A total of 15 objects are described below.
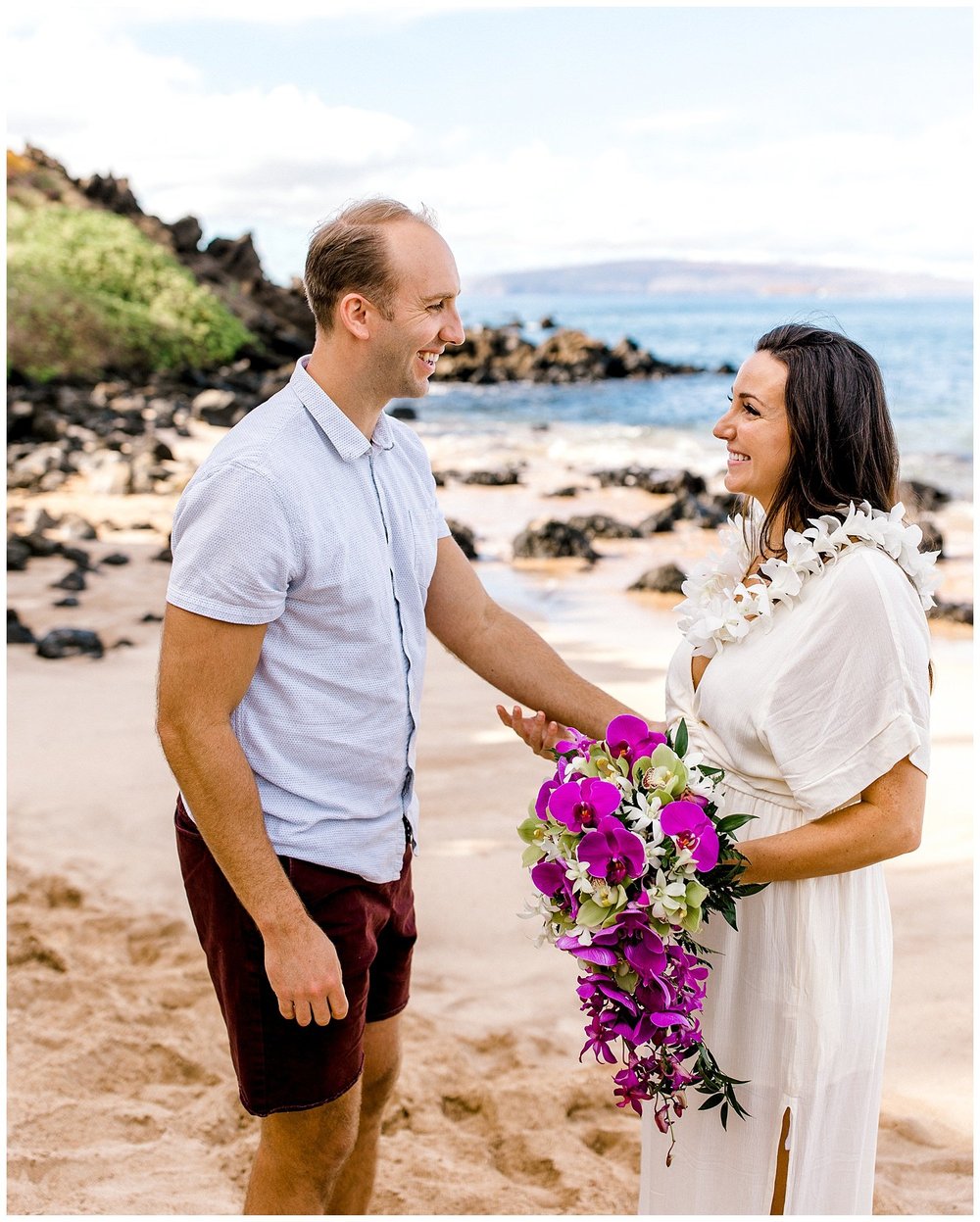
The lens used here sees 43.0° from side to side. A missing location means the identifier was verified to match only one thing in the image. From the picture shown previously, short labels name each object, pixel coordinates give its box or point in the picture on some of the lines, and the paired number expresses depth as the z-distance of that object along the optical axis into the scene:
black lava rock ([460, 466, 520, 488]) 18.62
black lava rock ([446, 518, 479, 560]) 13.02
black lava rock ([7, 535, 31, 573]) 11.25
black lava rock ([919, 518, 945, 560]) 12.62
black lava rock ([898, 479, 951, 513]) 16.79
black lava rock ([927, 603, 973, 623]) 10.79
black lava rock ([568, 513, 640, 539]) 14.27
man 2.58
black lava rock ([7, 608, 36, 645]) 8.88
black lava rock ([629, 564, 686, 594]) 11.38
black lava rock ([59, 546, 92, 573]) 11.19
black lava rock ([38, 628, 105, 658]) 8.70
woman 2.49
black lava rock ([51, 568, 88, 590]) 10.49
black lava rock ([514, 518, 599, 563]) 13.12
